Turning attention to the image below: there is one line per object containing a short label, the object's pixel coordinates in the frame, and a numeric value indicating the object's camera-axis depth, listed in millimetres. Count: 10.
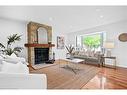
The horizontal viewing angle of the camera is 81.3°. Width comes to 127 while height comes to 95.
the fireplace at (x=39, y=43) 4026
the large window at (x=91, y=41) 4541
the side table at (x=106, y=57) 3624
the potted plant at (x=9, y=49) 3255
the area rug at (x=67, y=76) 1966
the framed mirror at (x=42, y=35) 4373
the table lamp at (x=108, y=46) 3591
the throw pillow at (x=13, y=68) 1538
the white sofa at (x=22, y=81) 1194
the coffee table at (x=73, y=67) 3172
